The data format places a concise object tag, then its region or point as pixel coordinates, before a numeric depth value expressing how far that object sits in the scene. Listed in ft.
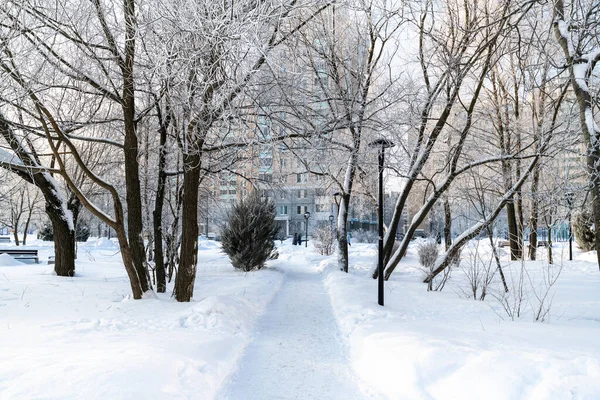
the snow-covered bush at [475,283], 27.48
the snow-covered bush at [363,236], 122.61
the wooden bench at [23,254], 55.83
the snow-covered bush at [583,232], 72.90
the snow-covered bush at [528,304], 20.98
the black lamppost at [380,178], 26.03
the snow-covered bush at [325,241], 80.84
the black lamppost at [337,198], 53.86
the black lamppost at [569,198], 26.48
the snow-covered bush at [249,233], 51.60
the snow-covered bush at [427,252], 56.24
